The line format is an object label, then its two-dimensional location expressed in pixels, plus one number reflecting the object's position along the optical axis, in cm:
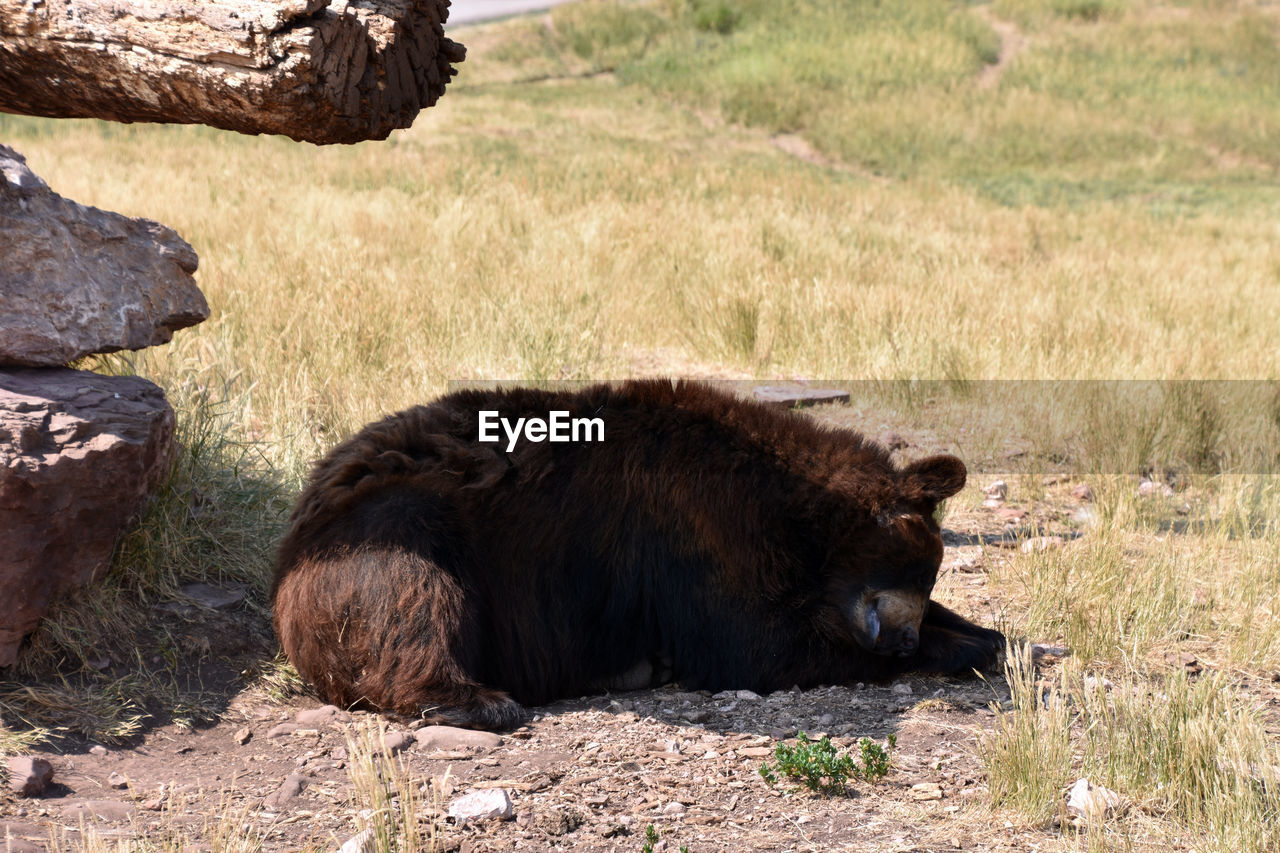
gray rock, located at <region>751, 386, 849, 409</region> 780
